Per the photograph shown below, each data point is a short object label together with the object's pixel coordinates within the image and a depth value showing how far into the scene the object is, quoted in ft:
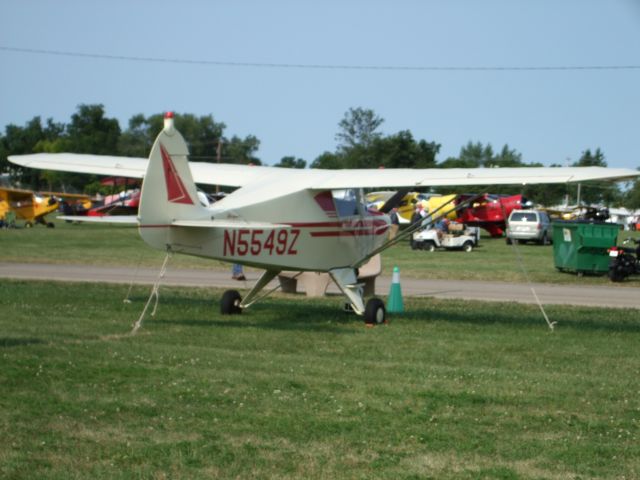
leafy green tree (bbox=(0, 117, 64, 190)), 425.73
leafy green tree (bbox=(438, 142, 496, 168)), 484.99
